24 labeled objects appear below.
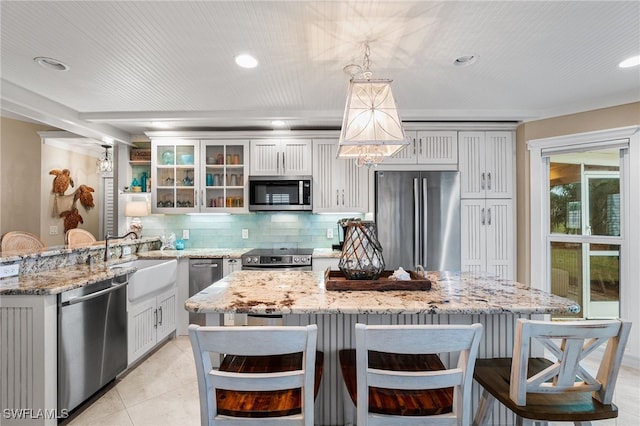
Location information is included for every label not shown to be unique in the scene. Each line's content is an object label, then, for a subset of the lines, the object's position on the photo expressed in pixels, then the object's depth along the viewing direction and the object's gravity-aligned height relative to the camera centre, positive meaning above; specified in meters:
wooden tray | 1.64 -0.36
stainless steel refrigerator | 3.66 -0.05
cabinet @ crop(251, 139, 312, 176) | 3.93 +0.74
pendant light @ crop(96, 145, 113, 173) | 4.05 +0.66
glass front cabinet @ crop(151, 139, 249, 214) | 3.98 +0.51
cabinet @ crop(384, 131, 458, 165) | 3.79 +0.81
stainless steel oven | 3.56 -0.54
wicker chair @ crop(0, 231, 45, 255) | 2.89 -0.26
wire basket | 1.65 -0.20
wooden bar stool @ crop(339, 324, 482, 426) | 1.07 -0.58
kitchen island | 1.35 -0.39
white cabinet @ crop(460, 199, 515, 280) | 3.75 -0.24
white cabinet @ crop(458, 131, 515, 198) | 3.77 +0.63
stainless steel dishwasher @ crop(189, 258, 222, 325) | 3.59 -0.68
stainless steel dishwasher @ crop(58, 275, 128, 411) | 2.02 -0.88
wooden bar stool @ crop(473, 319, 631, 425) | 1.14 -0.62
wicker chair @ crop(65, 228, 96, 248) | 3.22 -0.25
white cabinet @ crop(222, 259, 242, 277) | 3.61 -0.57
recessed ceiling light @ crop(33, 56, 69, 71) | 2.27 +1.13
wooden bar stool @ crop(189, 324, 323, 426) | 1.05 -0.57
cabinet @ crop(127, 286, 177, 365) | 2.75 -1.03
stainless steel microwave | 3.88 +0.28
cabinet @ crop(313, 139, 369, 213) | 3.89 +0.45
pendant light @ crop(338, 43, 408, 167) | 1.59 +0.51
